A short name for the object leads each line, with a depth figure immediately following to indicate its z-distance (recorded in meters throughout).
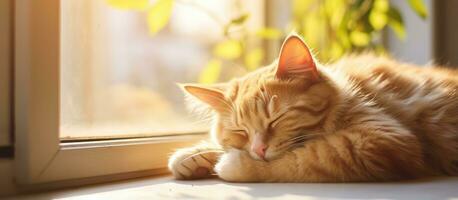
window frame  1.04
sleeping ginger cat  1.08
